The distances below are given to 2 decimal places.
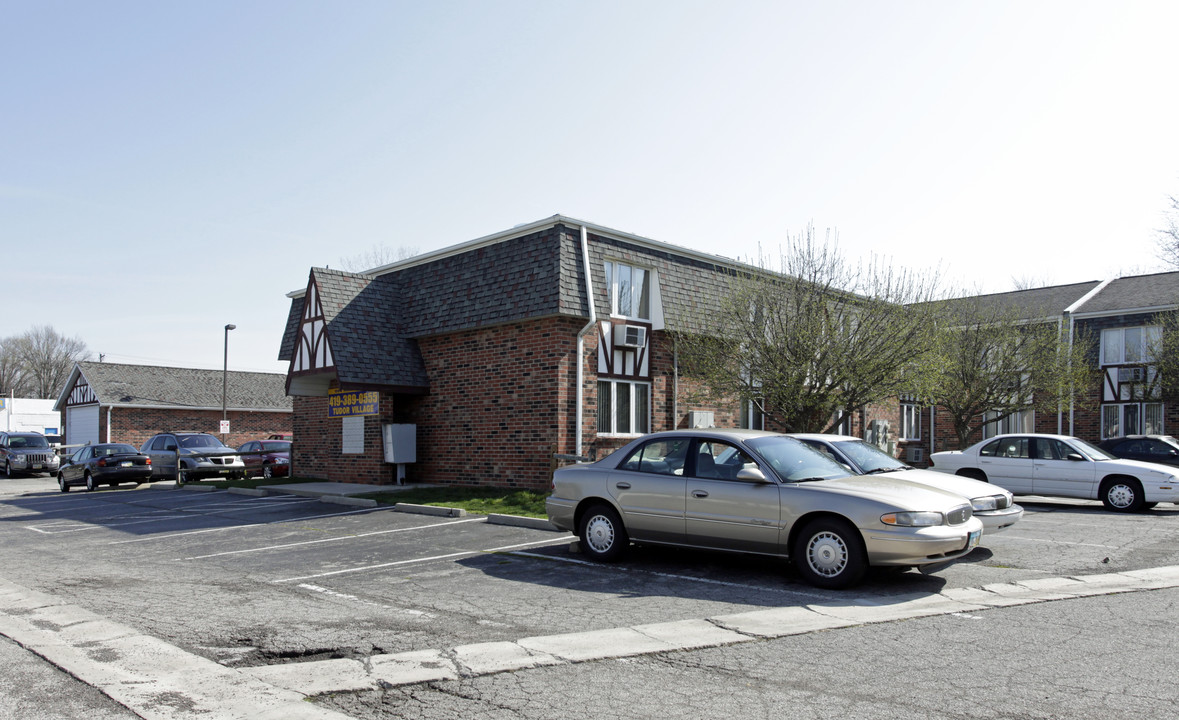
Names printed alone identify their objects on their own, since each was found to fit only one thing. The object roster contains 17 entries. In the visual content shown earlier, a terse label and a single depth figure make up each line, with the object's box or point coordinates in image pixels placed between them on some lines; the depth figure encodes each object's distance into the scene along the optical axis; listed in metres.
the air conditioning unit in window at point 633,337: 18.33
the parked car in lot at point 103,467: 23.70
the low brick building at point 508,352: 17.58
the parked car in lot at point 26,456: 32.22
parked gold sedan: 7.98
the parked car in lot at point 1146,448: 20.64
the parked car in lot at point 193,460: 25.78
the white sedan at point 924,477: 9.70
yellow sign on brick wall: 20.22
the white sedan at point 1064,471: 15.02
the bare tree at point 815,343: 15.84
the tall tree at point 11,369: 75.94
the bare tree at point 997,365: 23.53
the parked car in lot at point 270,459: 26.02
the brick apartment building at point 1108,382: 28.80
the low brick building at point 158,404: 41.16
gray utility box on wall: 19.70
